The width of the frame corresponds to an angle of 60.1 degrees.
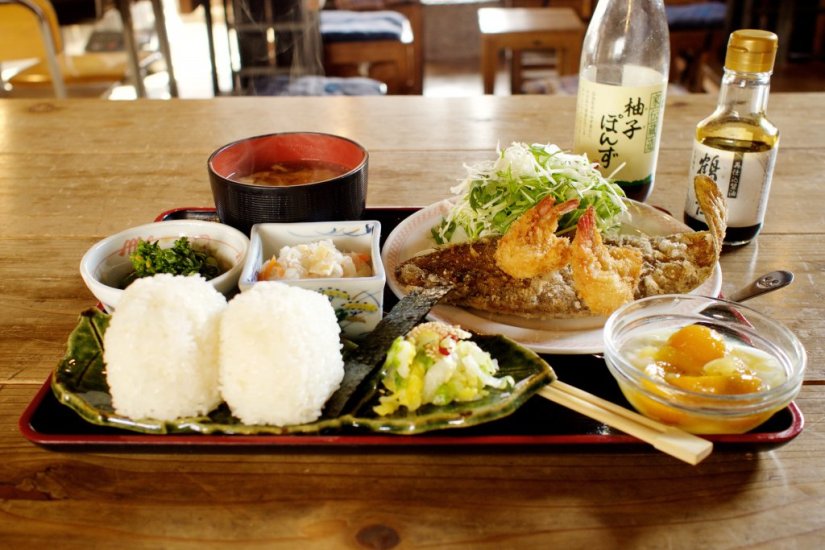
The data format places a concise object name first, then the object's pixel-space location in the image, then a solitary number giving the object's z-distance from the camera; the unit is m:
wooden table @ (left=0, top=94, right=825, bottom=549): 0.79
